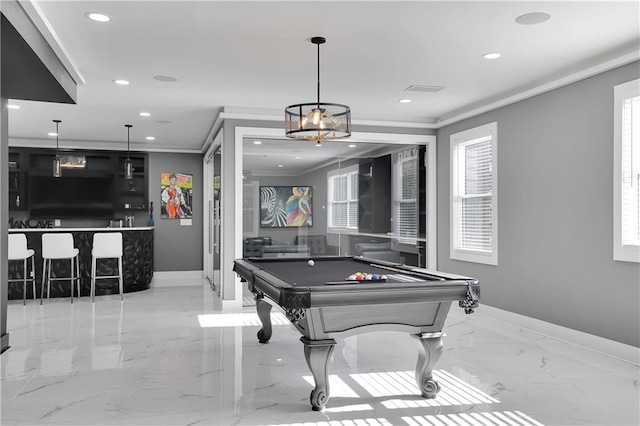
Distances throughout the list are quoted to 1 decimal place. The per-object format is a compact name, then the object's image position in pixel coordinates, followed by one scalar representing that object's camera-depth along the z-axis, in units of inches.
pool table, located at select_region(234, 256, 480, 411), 114.0
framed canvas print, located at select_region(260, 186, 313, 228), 271.4
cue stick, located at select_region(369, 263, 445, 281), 132.7
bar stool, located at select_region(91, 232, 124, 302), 292.7
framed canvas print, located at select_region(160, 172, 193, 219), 382.0
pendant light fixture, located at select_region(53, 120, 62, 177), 299.0
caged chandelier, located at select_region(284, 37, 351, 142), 150.6
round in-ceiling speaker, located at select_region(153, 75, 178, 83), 199.9
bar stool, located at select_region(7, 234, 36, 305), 269.0
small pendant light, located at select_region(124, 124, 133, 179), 325.1
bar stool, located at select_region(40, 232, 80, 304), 279.1
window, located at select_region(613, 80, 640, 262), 166.6
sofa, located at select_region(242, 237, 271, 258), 267.9
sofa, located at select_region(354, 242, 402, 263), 282.7
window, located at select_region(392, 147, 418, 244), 287.9
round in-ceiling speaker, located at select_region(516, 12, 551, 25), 140.7
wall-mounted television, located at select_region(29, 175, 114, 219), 360.8
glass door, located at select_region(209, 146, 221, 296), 305.3
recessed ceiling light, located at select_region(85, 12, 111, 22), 140.6
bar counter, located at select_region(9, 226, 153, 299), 291.3
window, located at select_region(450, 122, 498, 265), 239.3
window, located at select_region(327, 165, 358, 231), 282.8
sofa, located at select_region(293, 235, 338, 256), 279.1
